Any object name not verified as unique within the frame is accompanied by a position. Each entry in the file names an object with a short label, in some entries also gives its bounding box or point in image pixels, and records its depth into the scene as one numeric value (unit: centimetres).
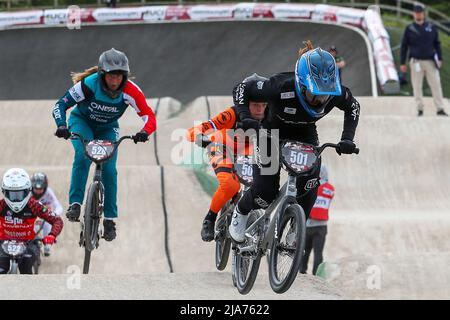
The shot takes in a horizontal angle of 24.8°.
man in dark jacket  1788
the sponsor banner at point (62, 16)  3212
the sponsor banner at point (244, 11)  3172
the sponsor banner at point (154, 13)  3259
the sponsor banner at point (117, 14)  3256
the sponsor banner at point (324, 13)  3027
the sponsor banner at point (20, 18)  3250
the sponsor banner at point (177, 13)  3241
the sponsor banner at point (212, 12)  3200
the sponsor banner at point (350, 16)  2906
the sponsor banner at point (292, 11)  3103
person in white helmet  1133
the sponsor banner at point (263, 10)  3145
